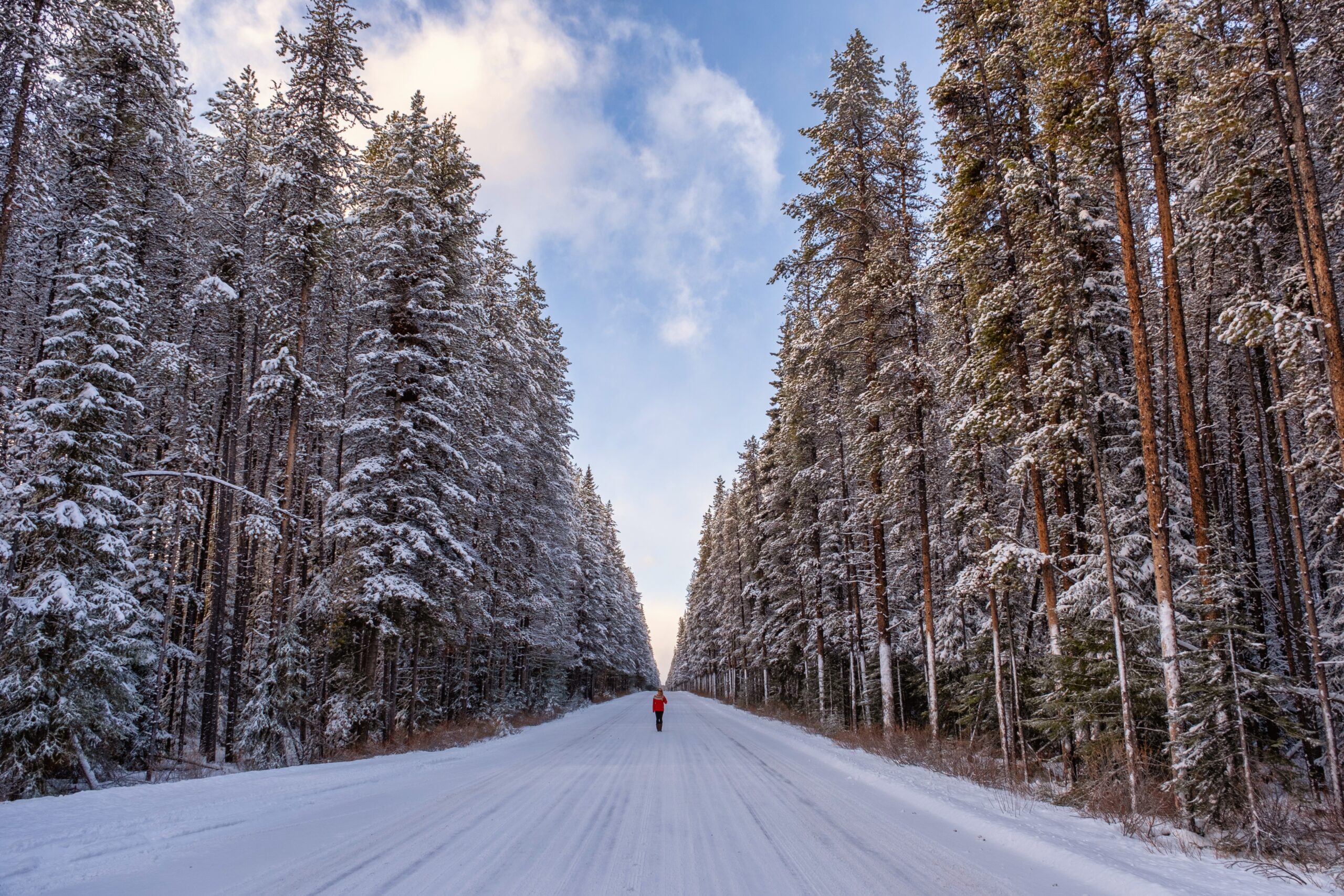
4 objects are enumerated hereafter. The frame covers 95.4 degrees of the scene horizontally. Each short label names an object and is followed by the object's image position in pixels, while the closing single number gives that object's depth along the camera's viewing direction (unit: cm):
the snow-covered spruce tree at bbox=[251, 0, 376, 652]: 1547
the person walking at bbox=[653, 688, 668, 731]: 2269
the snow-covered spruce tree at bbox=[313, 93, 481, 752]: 1577
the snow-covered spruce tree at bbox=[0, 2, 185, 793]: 1093
